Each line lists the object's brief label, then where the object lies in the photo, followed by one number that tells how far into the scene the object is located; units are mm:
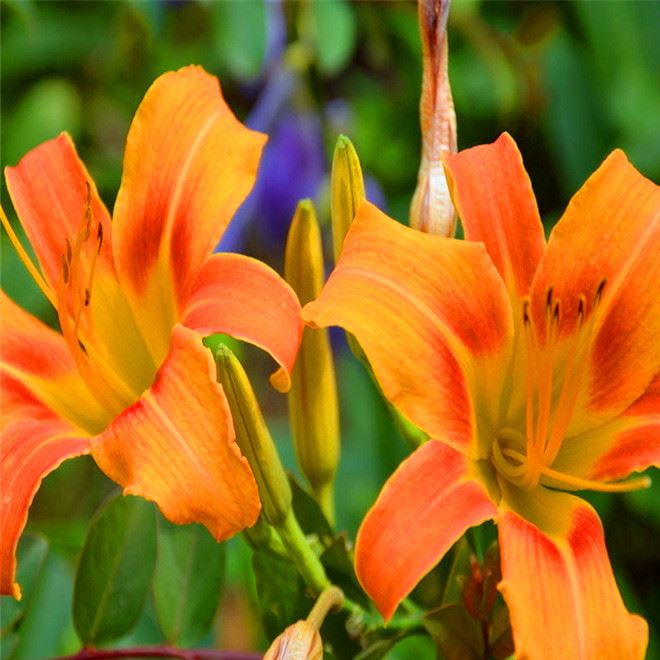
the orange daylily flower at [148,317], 898
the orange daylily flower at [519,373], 893
